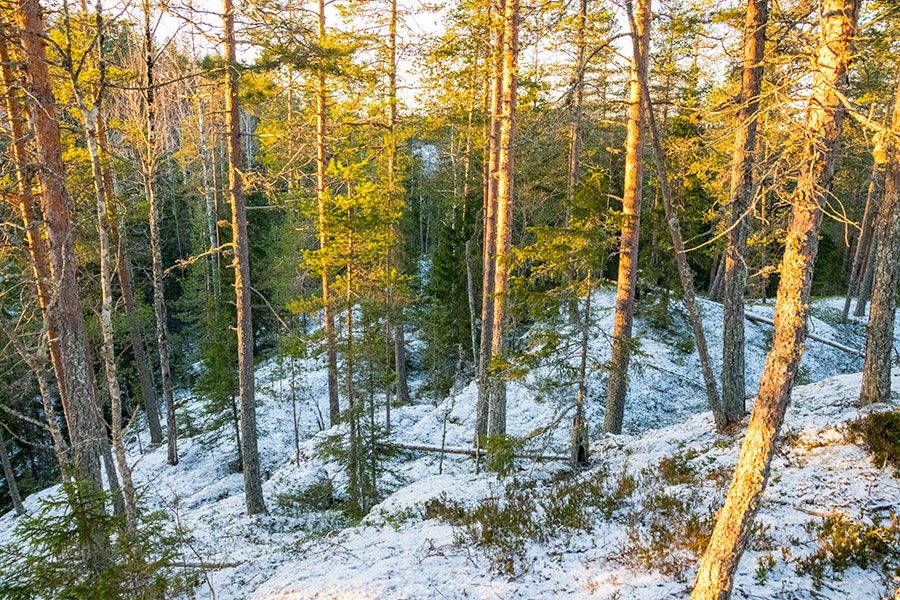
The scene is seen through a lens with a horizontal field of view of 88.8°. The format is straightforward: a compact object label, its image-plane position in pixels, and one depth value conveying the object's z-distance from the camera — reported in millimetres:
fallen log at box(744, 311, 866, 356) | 18234
